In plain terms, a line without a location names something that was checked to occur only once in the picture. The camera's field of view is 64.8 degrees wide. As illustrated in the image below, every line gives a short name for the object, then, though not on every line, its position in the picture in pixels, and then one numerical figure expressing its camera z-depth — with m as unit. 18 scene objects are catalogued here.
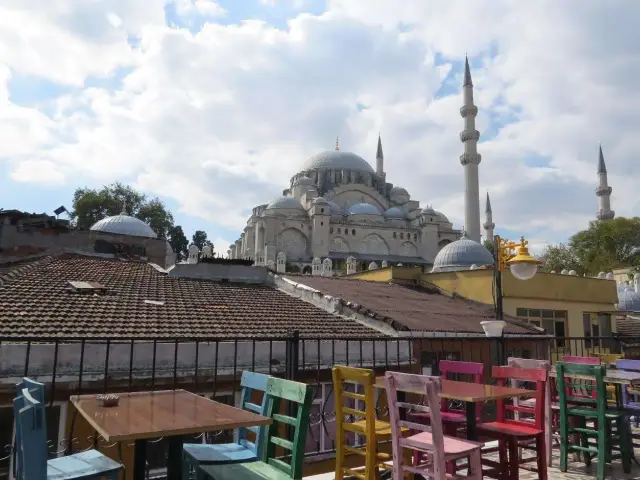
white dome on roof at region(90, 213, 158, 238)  28.08
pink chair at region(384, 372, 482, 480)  2.91
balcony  5.19
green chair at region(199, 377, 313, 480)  2.66
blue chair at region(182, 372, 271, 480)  2.86
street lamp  7.30
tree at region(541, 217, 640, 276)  42.07
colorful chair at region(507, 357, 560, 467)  4.50
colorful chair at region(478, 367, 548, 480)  3.60
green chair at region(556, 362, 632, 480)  4.04
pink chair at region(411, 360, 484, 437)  3.90
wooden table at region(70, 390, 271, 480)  2.39
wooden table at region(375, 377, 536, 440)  3.23
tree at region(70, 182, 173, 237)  40.16
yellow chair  3.18
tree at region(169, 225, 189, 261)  45.19
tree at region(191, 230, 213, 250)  54.57
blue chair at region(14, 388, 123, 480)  2.05
